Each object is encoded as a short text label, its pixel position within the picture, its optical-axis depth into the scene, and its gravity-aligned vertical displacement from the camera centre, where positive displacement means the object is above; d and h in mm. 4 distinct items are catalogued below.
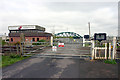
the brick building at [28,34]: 28577 +2333
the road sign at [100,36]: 9480 +479
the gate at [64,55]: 8044 -1854
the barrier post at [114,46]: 6811 -626
